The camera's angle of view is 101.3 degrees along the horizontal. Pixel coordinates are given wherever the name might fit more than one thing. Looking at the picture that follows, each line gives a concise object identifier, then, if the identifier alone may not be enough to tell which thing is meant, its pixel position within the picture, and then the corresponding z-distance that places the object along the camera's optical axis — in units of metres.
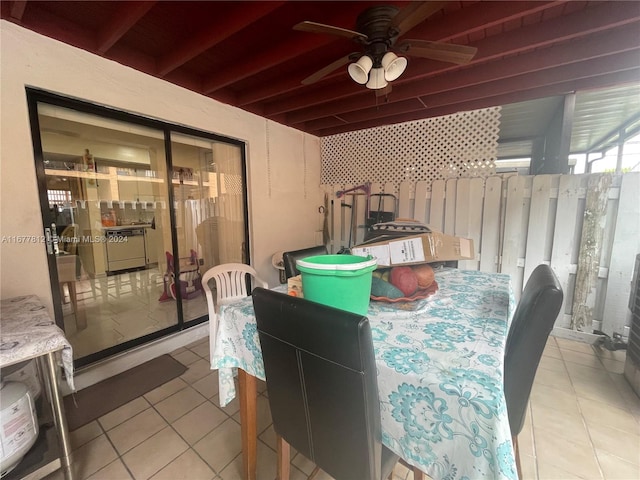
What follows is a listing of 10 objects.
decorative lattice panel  2.96
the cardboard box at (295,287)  1.24
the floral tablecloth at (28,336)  1.02
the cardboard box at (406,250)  1.33
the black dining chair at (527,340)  0.87
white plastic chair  2.30
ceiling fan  1.31
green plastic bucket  0.90
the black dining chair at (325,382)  0.71
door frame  1.73
